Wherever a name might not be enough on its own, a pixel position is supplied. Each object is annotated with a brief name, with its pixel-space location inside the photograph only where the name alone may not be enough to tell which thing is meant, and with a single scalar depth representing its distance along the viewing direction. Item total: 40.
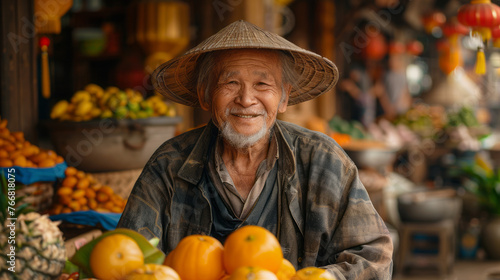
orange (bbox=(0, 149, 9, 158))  2.51
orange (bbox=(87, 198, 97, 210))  2.77
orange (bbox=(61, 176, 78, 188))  2.78
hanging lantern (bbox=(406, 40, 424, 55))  8.73
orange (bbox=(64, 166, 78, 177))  2.82
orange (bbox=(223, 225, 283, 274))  1.07
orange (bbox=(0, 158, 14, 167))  2.48
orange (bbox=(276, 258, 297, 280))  1.15
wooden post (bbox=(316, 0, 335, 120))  6.62
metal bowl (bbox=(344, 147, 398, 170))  4.95
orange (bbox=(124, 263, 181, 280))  0.95
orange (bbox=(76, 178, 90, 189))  2.81
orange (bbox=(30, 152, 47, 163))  2.68
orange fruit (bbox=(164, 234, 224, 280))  1.10
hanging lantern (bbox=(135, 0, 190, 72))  4.86
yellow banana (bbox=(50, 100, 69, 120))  3.29
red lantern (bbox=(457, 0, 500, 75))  2.29
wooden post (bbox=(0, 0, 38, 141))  2.94
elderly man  1.70
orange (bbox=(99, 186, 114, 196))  2.85
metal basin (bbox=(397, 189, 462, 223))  5.05
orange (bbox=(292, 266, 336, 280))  1.08
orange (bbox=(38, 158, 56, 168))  2.66
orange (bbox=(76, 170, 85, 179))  2.86
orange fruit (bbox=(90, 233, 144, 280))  1.03
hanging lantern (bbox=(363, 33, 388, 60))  7.80
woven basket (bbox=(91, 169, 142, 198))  3.22
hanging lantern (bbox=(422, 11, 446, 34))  7.57
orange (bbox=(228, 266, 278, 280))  0.97
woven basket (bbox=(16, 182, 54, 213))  2.53
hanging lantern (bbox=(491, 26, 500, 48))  2.47
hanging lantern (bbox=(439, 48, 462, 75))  7.14
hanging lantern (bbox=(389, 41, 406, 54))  8.25
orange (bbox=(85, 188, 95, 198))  2.82
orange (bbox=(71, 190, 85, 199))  2.75
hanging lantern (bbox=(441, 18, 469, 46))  7.10
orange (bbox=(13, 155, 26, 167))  2.55
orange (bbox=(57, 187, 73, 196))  2.73
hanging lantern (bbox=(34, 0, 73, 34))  3.21
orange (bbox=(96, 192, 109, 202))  2.82
